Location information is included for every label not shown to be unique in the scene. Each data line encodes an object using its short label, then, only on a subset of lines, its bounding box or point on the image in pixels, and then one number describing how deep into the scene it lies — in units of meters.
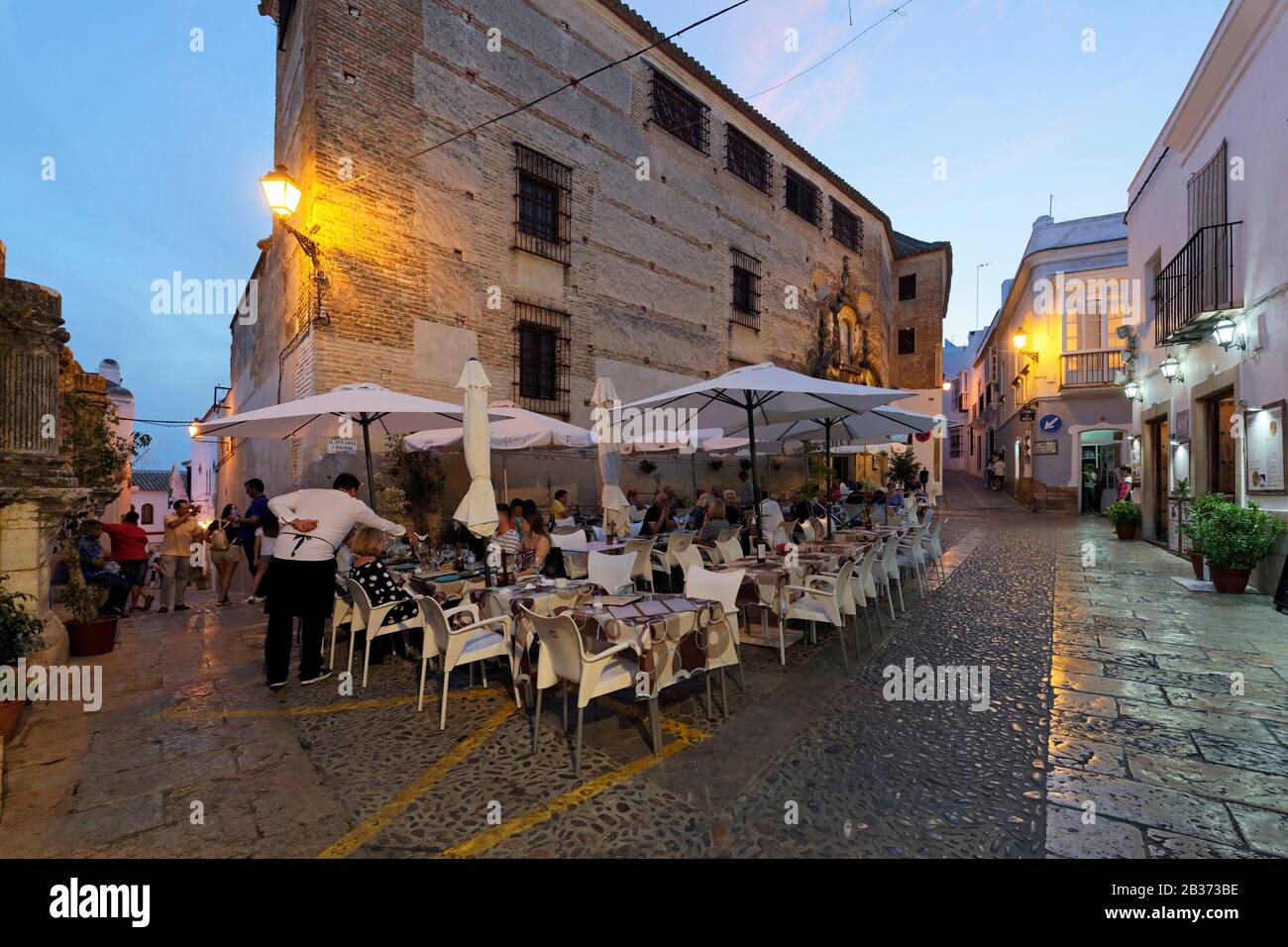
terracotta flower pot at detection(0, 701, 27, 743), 3.65
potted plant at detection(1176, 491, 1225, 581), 7.76
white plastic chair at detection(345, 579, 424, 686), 4.75
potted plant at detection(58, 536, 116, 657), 5.53
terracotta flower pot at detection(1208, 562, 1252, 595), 7.61
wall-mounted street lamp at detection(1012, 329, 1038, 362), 19.94
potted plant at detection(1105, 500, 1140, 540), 13.48
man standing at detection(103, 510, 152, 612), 7.58
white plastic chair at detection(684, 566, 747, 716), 4.20
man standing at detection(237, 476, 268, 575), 8.45
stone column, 4.69
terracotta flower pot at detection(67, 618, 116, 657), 5.54
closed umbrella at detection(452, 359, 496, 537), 5.39
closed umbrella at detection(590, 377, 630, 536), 8.59
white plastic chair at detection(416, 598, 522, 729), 3.99
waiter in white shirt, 4.71
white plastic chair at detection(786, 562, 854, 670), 5.01
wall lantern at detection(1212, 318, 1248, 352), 8.05
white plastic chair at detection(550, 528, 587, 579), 6.64
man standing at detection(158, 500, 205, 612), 7.77
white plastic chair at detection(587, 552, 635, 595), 5.46
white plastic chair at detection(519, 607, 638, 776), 3.37
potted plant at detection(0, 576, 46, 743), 3.81
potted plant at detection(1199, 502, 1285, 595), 7.26
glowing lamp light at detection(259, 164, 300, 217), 7.98
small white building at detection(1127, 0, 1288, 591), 7.18
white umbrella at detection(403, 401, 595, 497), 8.55
